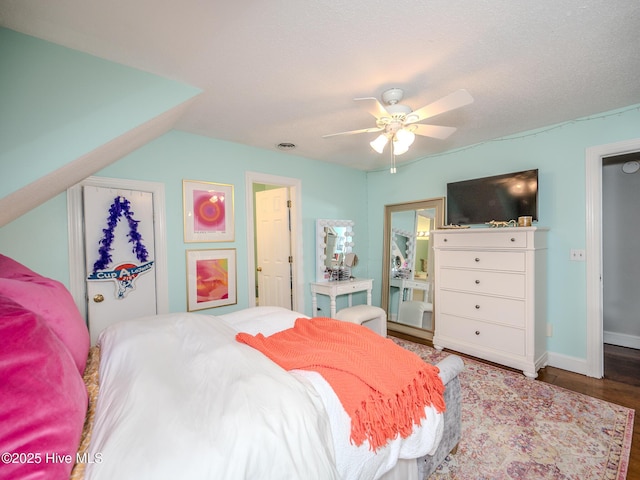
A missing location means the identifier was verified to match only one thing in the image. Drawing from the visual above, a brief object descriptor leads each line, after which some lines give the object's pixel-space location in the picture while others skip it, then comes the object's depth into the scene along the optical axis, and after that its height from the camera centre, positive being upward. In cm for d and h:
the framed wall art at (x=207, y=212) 284 +30
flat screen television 283 +41
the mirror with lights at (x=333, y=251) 386 -17
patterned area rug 160 -132
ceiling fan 173 +80
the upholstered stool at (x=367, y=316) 307 -87
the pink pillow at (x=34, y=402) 60 -38
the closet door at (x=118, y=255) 232 -12
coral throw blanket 117 -63
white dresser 264 -60
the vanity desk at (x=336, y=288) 353 -66
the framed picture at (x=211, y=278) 284 -40
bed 67 -55
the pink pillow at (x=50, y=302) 105 -24
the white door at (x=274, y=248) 376 -12
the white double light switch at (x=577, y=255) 267 -20
